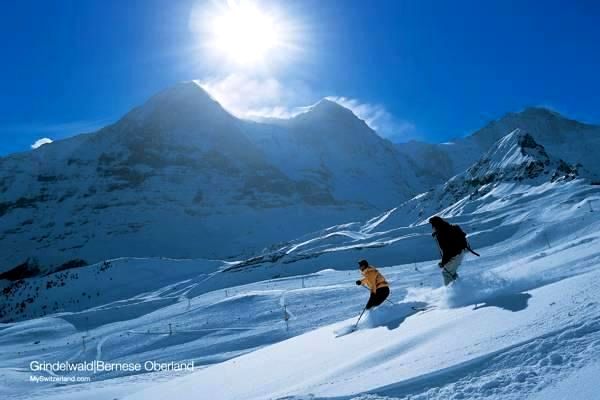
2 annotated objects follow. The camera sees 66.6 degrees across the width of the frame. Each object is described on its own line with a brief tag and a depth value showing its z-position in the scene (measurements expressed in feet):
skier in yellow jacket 28.89
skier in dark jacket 24.75
